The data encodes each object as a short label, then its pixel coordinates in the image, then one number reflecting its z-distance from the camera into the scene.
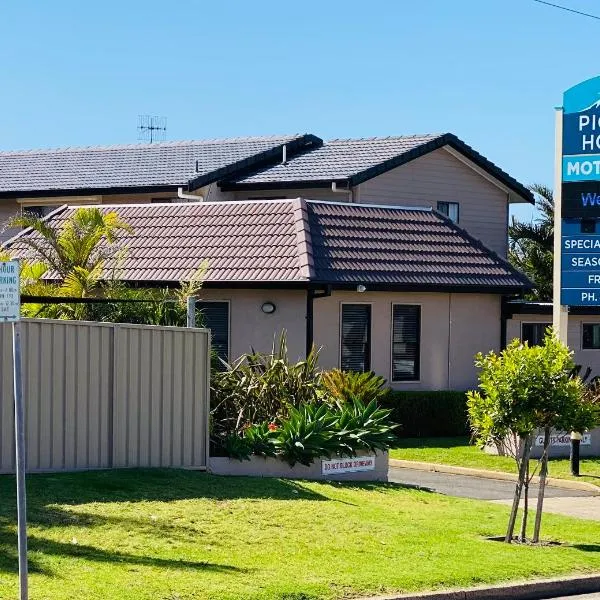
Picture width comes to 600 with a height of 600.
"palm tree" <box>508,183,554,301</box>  43.97
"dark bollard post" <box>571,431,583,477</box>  22.50
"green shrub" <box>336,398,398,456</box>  19.09
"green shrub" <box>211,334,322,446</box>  19.58
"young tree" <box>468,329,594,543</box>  14.88
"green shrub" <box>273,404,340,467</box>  18.41
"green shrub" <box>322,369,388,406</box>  21.17
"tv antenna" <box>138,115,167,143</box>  59.25
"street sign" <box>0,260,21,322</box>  10.01
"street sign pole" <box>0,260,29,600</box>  9.82
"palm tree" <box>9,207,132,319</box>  23.91
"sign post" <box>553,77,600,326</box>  22.61
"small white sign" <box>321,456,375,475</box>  18.72
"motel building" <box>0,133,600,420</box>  28.05
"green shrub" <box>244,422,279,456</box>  18.28
